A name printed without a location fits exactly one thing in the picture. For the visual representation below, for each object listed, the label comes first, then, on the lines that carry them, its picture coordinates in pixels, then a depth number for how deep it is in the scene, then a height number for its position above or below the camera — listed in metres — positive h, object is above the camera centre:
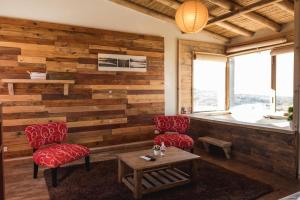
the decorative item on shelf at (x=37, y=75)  3.76 +0.34
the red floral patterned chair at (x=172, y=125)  4.18 -0.54
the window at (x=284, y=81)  4.78 +0.30
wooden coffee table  2.54 -1.01
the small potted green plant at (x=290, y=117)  3.26 -0.33
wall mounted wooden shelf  3.59 +0.23
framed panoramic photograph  4.41 +0.66
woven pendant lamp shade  2.83 +1.00
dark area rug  2.60 -1.13
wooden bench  3.90 -0.84
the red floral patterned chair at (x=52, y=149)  2.87 -0.72
